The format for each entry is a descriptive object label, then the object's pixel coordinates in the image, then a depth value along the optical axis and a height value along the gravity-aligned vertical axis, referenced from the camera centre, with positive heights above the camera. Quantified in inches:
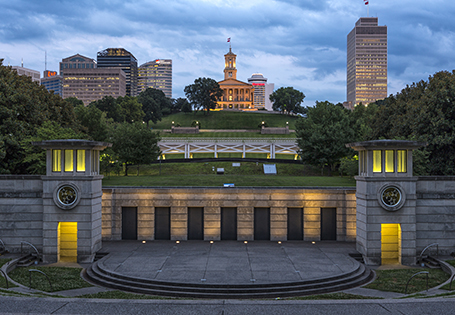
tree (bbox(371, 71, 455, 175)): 1428.4 +123.4
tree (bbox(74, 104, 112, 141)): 2384.4 +205.5
